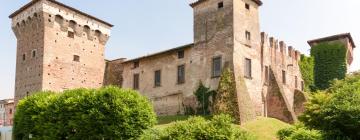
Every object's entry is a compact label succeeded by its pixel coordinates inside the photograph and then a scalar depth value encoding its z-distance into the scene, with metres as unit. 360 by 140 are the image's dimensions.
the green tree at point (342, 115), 17.28
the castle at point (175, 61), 31.16
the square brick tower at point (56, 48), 37.25
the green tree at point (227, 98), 28.45
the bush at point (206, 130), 15.45
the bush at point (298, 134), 19.24
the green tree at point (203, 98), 30.98
